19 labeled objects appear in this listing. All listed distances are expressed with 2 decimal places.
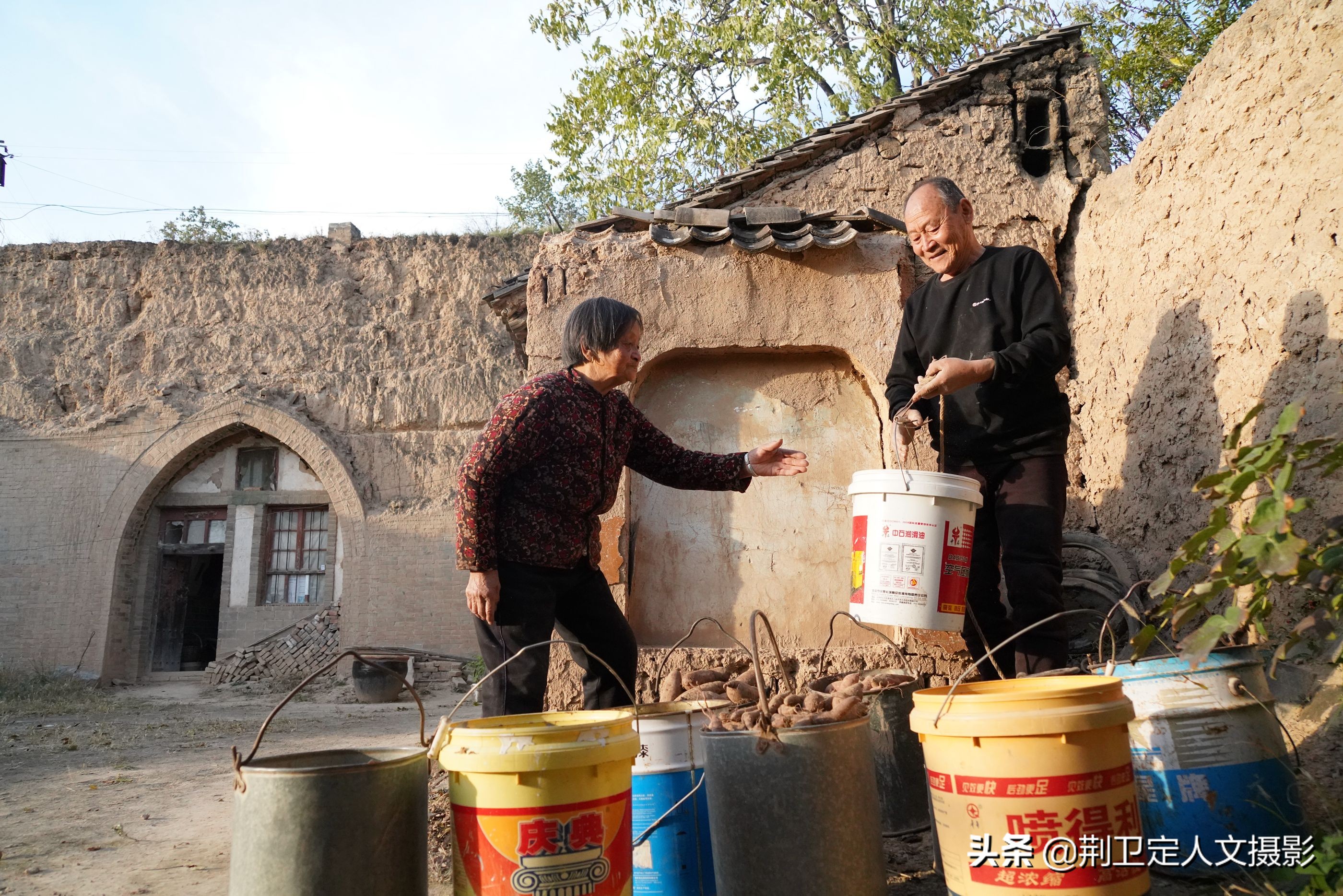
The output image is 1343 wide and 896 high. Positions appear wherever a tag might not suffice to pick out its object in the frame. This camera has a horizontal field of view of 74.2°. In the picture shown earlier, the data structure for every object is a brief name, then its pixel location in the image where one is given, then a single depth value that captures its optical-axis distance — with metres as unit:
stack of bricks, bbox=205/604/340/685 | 11.77
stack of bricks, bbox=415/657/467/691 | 10.99
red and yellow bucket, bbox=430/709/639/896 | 1.95
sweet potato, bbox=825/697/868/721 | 2.34
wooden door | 12.63
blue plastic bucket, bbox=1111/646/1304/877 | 2.32
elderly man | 2.96
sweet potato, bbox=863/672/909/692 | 3.37
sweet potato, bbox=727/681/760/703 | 3.11
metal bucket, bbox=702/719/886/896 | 2.18
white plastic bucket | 2.75
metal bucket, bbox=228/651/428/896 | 1.95
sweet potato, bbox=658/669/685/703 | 3.48
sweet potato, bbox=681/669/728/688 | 3.70
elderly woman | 2.81
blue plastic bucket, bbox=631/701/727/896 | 2.44
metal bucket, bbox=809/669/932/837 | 3.17
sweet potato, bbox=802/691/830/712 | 2.68
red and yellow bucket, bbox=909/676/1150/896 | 1.89
